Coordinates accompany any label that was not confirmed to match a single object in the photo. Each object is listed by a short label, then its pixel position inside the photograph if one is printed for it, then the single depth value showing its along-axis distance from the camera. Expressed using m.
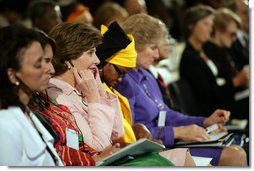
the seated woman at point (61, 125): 5.78
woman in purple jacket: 6.97
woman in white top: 5.39
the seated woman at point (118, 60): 6.51
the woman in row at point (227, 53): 9.01
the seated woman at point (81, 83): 6.10
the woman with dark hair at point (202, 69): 8.63
